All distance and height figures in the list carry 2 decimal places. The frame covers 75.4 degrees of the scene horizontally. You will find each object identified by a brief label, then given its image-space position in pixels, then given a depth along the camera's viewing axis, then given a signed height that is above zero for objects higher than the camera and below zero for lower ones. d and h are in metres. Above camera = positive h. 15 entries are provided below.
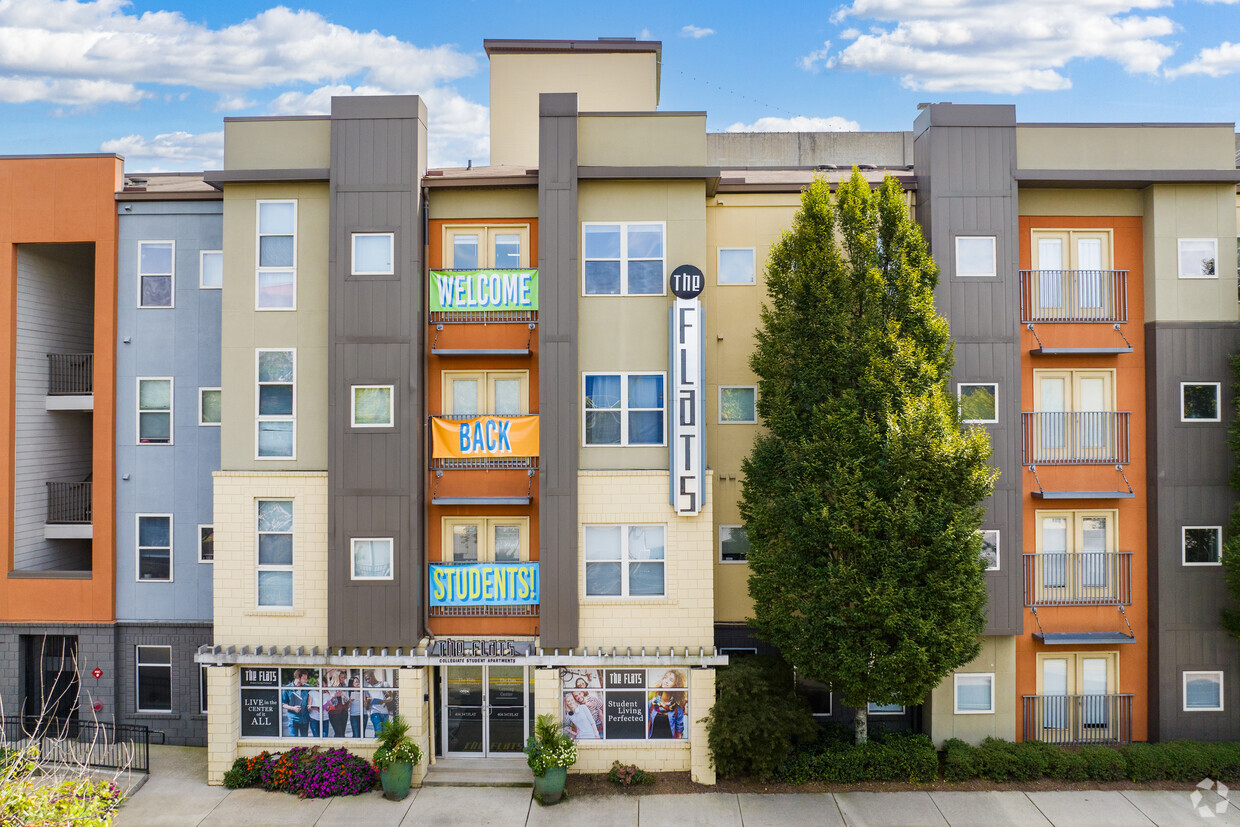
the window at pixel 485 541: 16.97 -2.51
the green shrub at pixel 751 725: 15.32 -5.83
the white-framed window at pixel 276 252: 16.50 +3.47
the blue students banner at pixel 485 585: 16.27 -3.30
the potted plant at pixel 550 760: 15.09 -6.39
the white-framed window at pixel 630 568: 16.25 -2.95
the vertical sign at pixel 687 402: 15.93 +0.40
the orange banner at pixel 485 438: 16.22 -0.32
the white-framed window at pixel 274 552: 16.34 -2.64
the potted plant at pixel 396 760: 15.27 -6.44
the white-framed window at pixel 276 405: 16.41 +0.36
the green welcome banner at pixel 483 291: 16.28 +2.68
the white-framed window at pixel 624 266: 16.34 +3.19
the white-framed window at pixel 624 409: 16.27 +0.27
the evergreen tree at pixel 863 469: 14.60 -0.89
